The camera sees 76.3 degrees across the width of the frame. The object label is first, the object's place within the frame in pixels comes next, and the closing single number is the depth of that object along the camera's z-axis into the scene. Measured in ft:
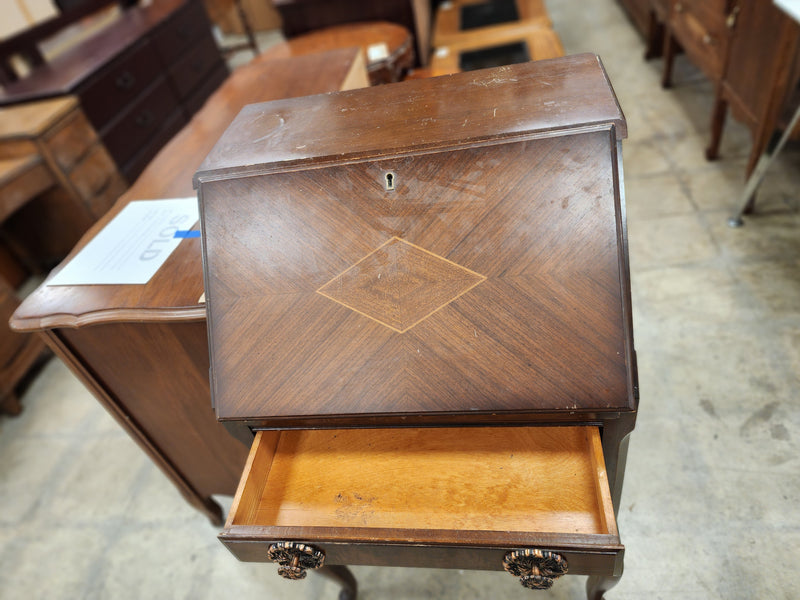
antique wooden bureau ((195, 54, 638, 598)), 2.74
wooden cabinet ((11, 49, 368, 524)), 3.67
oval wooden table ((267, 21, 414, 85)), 8.27
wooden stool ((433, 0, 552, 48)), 11.34
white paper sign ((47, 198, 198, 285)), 3.96
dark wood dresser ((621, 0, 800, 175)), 6.04
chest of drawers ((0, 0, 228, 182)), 9.14
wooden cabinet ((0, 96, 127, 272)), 8.00
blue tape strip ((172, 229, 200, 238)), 4.17
